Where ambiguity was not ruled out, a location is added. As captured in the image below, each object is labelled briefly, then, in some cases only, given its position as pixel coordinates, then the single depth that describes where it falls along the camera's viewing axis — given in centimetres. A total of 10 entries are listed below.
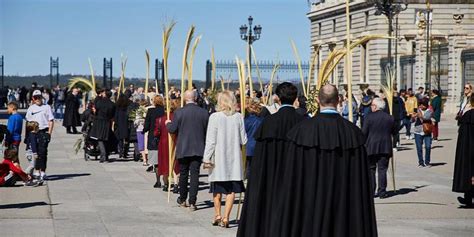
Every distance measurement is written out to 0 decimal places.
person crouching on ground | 1579
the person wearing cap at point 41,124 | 1894
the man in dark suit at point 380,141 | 1756
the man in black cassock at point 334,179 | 902
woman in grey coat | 1371
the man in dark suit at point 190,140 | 1524
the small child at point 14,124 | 1847
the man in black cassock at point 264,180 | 1015
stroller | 2503
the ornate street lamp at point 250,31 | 4728
